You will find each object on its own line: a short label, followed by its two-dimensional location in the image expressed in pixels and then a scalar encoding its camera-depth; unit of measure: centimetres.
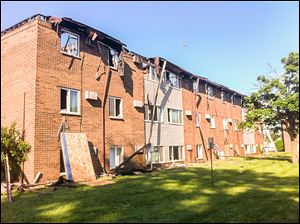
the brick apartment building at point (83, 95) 1153
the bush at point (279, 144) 3352
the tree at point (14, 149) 1059
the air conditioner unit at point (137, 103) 1590
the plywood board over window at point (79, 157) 1146
